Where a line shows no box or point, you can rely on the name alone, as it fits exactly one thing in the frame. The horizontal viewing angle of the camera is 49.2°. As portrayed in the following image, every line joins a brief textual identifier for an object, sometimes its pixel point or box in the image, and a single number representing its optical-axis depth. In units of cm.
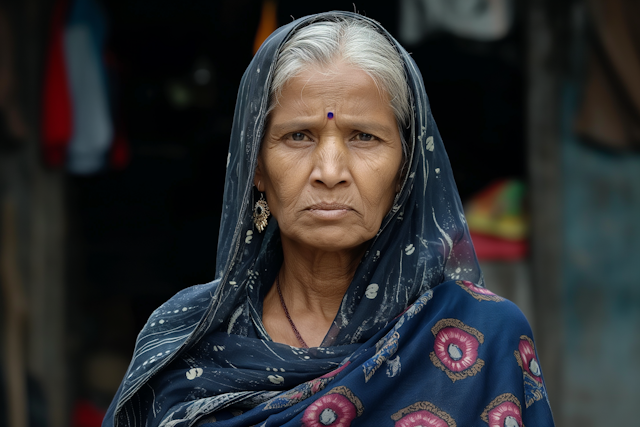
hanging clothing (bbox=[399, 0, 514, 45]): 381
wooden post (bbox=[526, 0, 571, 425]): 408
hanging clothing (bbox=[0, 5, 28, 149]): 407
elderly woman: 159
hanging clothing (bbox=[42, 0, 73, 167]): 421
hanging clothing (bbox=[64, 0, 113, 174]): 425
